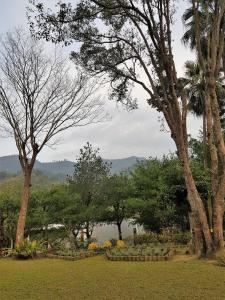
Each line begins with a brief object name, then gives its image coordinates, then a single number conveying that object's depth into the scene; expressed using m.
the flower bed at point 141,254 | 8.05
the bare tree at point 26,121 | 11.49
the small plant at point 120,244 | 10.04
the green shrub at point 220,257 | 6.92
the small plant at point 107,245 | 10.50
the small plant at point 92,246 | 10.49
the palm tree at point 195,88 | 16.12
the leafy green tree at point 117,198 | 14.04
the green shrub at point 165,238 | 11.21
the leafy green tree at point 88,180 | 14.27
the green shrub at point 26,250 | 9.73
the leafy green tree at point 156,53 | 8.14
